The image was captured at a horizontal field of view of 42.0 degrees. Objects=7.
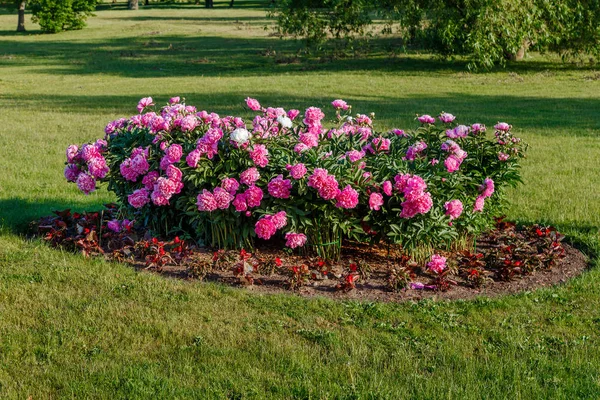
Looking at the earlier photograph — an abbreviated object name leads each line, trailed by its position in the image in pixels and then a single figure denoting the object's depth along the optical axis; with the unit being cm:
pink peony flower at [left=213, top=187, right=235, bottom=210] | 554
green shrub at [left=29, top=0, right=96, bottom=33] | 4016
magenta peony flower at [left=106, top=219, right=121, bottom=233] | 629
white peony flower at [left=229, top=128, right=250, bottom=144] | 562
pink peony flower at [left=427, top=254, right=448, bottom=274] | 539
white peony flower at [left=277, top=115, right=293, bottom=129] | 598
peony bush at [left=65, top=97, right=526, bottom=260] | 557
